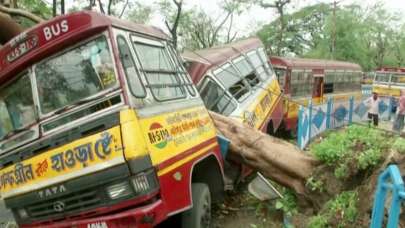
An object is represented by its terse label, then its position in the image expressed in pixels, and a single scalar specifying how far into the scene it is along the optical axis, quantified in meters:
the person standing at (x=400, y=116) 15.66
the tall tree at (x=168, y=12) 31.99
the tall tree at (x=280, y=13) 39.12
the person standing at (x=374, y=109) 16.55
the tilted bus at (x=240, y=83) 8.23
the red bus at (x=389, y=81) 26.52
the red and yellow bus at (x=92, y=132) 3.91
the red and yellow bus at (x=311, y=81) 15.97
